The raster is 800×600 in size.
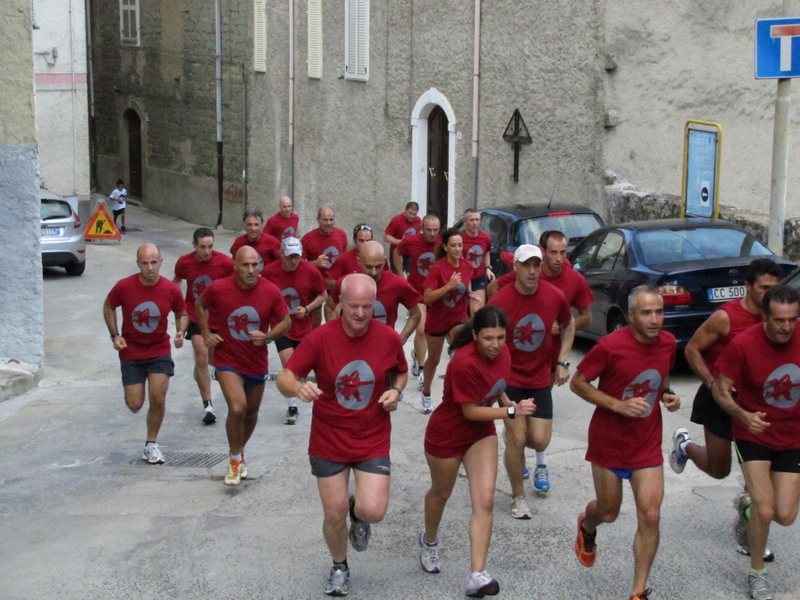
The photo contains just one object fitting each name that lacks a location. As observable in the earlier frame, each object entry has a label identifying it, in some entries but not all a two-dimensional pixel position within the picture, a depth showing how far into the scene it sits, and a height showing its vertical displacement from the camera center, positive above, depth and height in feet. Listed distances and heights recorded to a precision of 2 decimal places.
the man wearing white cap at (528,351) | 23.67 -4.41
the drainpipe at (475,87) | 63.21 +3.05
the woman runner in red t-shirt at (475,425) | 19.13 -4.97
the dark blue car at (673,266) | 35.81 -4.06
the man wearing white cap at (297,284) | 31.94 -4.10
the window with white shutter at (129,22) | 111.14 +11.57
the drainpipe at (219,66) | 95.45 +6.23
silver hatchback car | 63.72 -5.55
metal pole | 36.37 -0.66
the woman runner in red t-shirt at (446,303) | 33.17 -4.83
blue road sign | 35.09 +2.98
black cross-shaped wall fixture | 60.29 +0.47
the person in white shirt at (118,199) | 94.99 -5.08
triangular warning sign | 78.20 -6.16
